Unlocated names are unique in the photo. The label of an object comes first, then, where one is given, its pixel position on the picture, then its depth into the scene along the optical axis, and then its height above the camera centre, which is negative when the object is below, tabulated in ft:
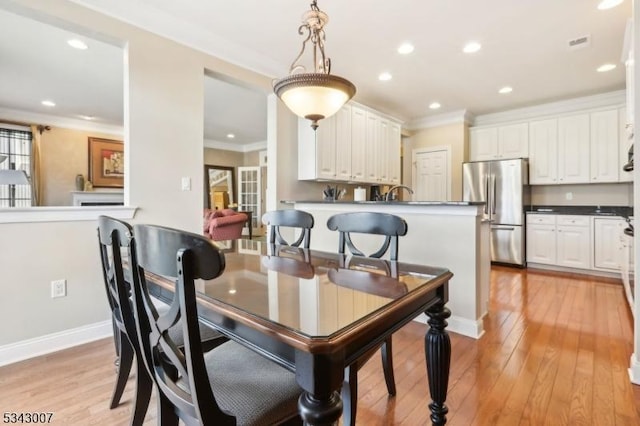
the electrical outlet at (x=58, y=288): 7.36 -1.82
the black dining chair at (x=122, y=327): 3.58 -1.67
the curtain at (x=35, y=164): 18.79 +2.83
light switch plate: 9.29 +0.83
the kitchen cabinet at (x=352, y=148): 12.91 +2.91
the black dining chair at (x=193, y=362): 2.34 -1.56
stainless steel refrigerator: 15.90 +0.60
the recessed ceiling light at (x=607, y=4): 8.19 +5.50
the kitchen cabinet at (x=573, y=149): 15.21 +3.10
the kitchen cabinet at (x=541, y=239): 15.40 -1.37
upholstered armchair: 20.33 -0.82
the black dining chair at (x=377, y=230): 5.48 -0.35
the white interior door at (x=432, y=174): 18.84 +2.34
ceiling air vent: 9.98 +5.52
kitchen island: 8.16 -1.01
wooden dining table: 2.50 -0.98
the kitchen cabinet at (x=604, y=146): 14.46 +3.06
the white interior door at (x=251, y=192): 28.27 +1.79
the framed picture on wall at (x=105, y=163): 21.17 +3.37
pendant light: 5.54 +2.23
